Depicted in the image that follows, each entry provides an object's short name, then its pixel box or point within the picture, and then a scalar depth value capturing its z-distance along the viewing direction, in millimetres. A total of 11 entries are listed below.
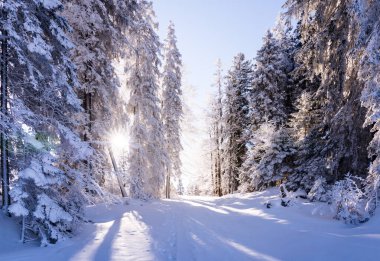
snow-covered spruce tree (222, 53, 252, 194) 33500
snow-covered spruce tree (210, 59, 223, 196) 36594
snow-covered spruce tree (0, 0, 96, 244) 7320
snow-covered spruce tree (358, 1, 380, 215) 8234
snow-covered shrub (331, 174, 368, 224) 8344
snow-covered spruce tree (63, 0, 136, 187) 12586
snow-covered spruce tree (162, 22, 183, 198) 29312
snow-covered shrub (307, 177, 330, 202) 11656
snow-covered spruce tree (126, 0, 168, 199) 21172
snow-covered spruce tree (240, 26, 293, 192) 24747
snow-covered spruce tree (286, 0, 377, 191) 10422
